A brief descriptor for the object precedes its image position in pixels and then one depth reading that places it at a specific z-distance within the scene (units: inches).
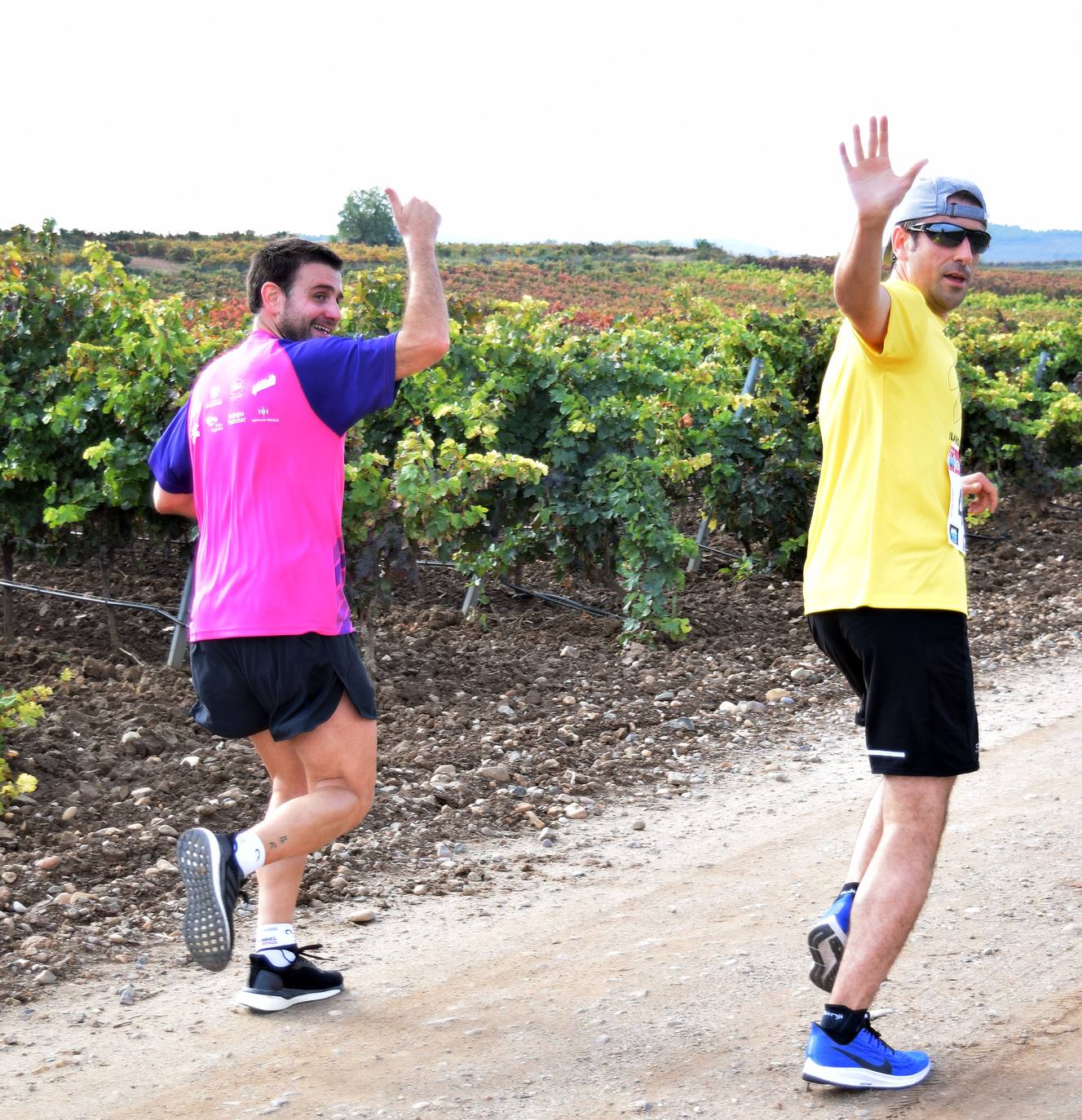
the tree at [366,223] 2299.5
